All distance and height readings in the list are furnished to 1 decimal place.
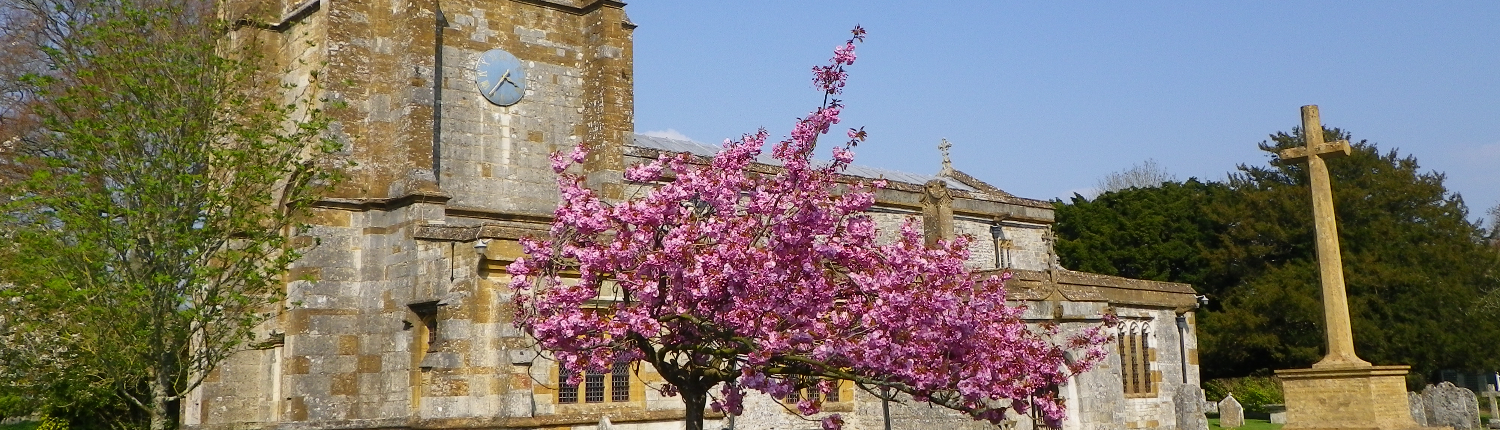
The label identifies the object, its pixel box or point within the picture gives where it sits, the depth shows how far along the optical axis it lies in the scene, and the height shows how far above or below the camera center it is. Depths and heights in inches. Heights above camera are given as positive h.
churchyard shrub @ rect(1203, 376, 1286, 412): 1758.1 +0.9
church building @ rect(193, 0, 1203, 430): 781.3 +115.1
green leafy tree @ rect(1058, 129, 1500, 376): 1828.2 +183.5
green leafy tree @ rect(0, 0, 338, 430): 742.5 +113.7
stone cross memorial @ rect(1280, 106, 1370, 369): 788.6 +88.6
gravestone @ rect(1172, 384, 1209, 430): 1189.1 -13.2
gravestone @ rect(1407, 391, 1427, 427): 1118.4 -18.3
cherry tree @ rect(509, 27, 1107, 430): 545.3 +46.8
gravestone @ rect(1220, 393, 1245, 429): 1414.9 -22.9
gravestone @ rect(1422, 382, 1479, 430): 1109.1 -17.0
